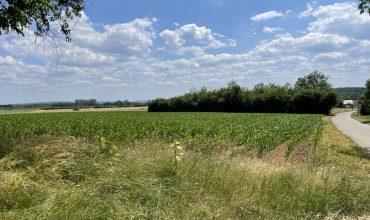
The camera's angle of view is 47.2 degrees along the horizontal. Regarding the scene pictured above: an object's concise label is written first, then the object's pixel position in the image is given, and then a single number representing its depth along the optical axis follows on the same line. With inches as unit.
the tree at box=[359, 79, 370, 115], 2116.4
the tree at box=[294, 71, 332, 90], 5506.9
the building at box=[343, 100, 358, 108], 6398.1
